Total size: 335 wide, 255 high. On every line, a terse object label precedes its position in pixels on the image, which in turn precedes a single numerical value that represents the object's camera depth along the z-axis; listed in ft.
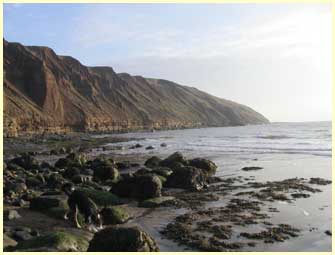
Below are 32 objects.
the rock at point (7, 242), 31.07
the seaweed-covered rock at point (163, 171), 70.02
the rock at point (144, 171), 72.02
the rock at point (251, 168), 85.53
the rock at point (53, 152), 134.11
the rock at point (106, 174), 70.54
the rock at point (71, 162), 90.16
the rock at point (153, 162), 89.15
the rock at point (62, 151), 137.90
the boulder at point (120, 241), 29.17
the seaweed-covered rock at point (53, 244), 29.43
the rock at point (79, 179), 66.44
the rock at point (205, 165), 78.69
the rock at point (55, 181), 62.59
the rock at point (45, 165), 86.47
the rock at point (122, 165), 92.32
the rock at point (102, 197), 49.60
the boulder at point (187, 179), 63.41
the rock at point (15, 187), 55.67
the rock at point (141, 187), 54.70
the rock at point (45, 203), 45.23
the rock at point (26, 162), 86.48
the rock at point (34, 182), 63.73
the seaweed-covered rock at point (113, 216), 42.14
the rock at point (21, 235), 33.78
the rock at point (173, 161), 84.47
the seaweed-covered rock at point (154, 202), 50.44
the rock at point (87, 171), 74.45
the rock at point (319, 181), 65.10
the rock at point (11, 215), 41.20
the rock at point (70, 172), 73.15
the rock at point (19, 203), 47.80
